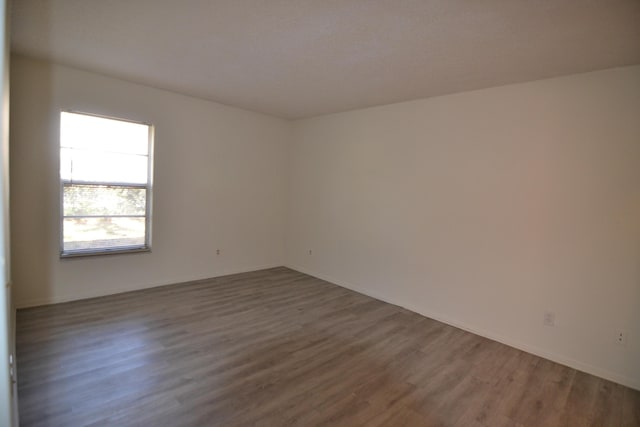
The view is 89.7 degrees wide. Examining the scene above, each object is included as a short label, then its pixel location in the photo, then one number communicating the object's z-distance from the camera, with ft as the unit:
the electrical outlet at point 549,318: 9.62
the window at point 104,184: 11.74
